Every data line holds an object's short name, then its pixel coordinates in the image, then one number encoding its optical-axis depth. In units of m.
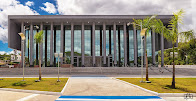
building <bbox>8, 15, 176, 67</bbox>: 53.53
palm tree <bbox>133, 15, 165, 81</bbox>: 21.77
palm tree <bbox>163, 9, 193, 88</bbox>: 16.75
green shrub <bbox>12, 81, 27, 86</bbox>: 18.34
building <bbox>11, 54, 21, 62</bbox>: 94.31
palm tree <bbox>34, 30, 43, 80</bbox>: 23.48
